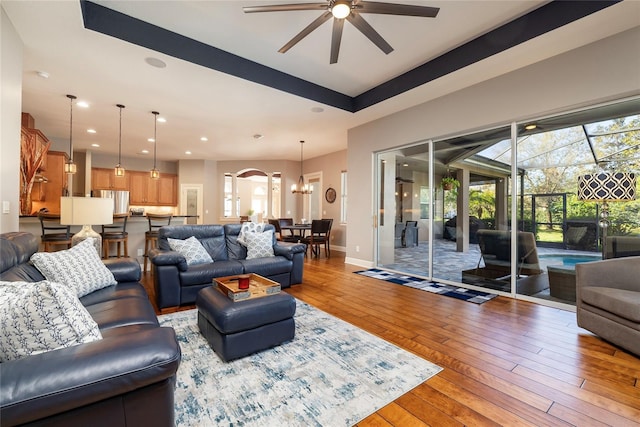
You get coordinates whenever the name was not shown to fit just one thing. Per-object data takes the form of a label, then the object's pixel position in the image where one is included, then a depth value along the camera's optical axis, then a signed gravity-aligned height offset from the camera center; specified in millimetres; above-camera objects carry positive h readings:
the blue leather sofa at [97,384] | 842 -558
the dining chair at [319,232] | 6758 -406
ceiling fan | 2227 +1693
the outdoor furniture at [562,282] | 3217 -778
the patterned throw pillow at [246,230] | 4195 -222
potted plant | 4454 +542
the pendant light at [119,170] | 4691 +833
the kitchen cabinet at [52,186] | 5812 +623
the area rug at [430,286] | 3621 -1042
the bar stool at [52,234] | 3984 -287
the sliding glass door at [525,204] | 2984 +172
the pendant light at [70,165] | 4335 +822
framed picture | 8211 +630
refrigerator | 7996 +501
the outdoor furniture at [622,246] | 2855 -308
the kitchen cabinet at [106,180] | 8164 +1047
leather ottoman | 2064 -838
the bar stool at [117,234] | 4625 -327
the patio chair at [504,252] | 3551 -484
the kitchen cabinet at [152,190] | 8742 +823
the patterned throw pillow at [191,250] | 3576 -453
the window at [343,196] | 7960 +574
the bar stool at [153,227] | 5145 -233
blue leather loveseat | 3186 -634
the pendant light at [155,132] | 5078 +1857
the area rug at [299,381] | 1531 -1092
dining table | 6688 -285
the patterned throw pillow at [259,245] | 4070 -439
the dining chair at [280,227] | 7117 -318
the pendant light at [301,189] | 7648 +755
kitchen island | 5234 -364
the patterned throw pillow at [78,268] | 2070 -424
